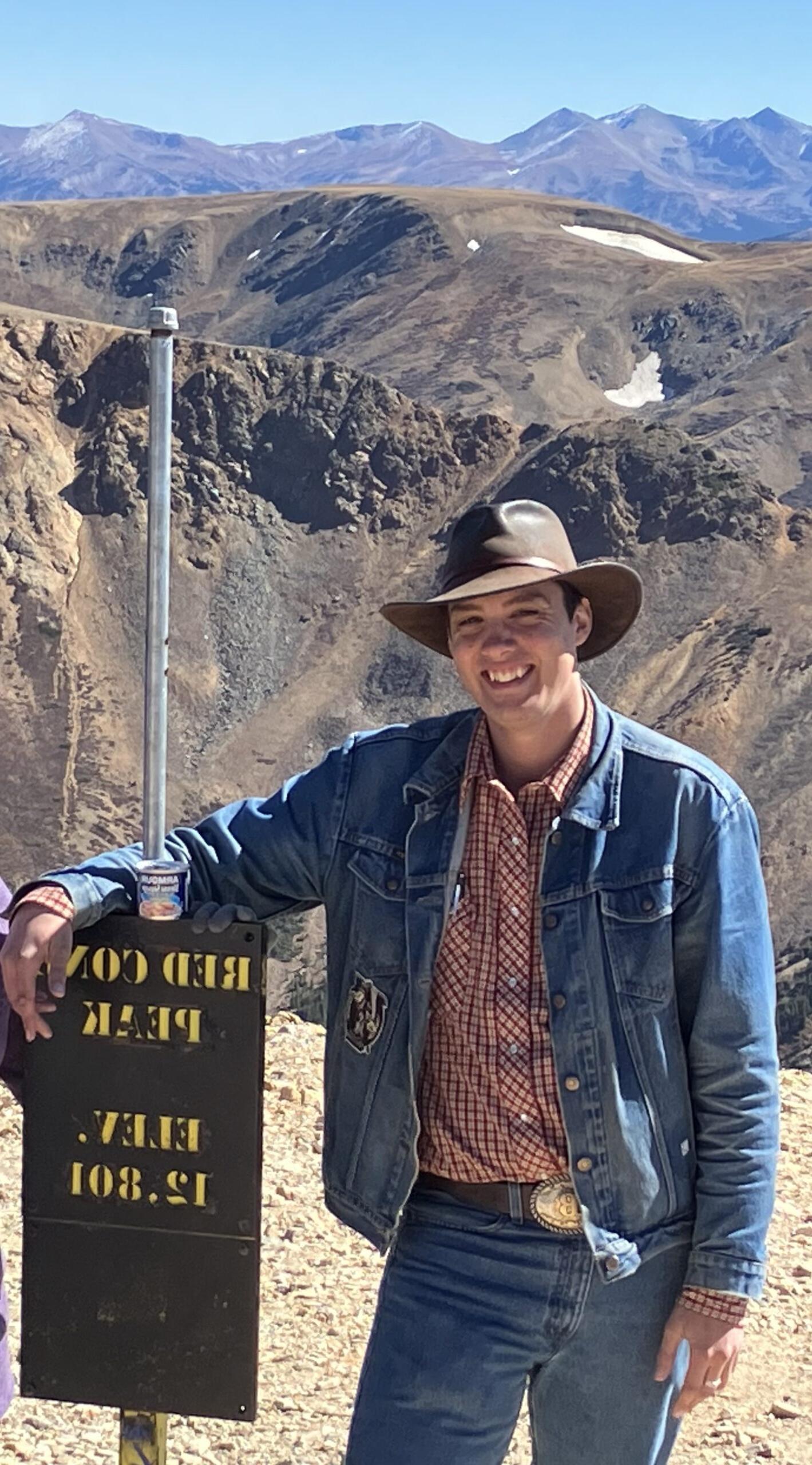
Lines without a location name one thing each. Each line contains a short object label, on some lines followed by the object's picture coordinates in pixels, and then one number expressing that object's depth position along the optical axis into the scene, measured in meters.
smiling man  2.94
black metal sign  3.09
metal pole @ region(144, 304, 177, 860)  2.97
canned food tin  3.02
